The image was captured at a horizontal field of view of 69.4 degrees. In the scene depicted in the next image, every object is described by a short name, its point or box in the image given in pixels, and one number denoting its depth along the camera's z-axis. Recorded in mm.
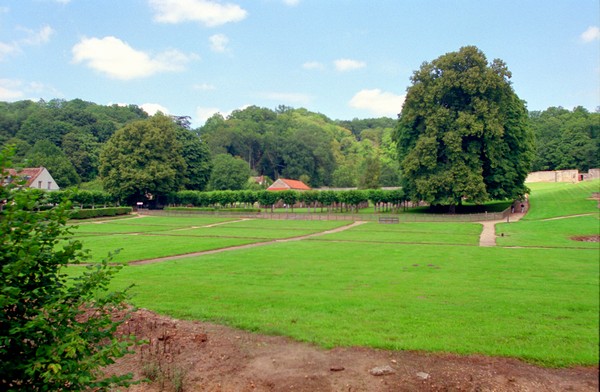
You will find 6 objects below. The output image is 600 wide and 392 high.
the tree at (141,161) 90000
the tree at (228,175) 118500
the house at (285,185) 118812
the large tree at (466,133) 63312
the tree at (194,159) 106875
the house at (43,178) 91900
